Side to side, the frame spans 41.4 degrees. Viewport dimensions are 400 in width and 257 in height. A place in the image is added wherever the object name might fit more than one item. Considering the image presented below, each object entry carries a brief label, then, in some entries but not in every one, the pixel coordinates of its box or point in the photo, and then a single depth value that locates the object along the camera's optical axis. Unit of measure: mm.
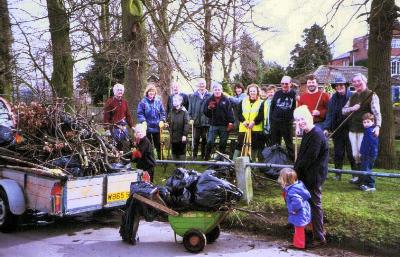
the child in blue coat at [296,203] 6629
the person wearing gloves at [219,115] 11141
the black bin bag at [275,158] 9133
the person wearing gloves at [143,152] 8844
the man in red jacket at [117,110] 10789
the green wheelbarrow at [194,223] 6684
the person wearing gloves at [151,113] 10880
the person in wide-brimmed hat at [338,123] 9562
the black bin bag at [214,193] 6660
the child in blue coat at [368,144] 8695
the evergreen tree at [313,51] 11134
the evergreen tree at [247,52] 18219
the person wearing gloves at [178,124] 10745
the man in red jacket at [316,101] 9828
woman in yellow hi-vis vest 10469
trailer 7152
